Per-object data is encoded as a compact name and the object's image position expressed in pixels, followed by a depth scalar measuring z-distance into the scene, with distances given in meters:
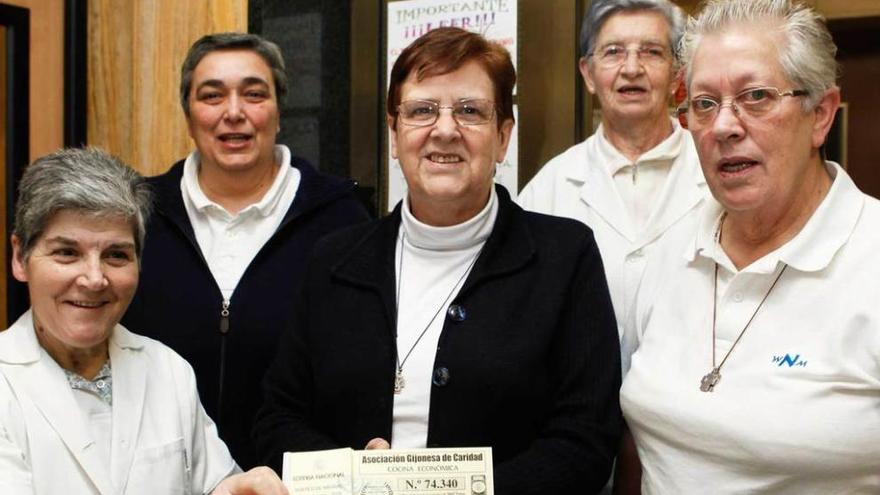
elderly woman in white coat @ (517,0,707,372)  2.77
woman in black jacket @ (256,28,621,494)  2.12
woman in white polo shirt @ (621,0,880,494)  1.82
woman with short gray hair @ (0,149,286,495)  2.10
